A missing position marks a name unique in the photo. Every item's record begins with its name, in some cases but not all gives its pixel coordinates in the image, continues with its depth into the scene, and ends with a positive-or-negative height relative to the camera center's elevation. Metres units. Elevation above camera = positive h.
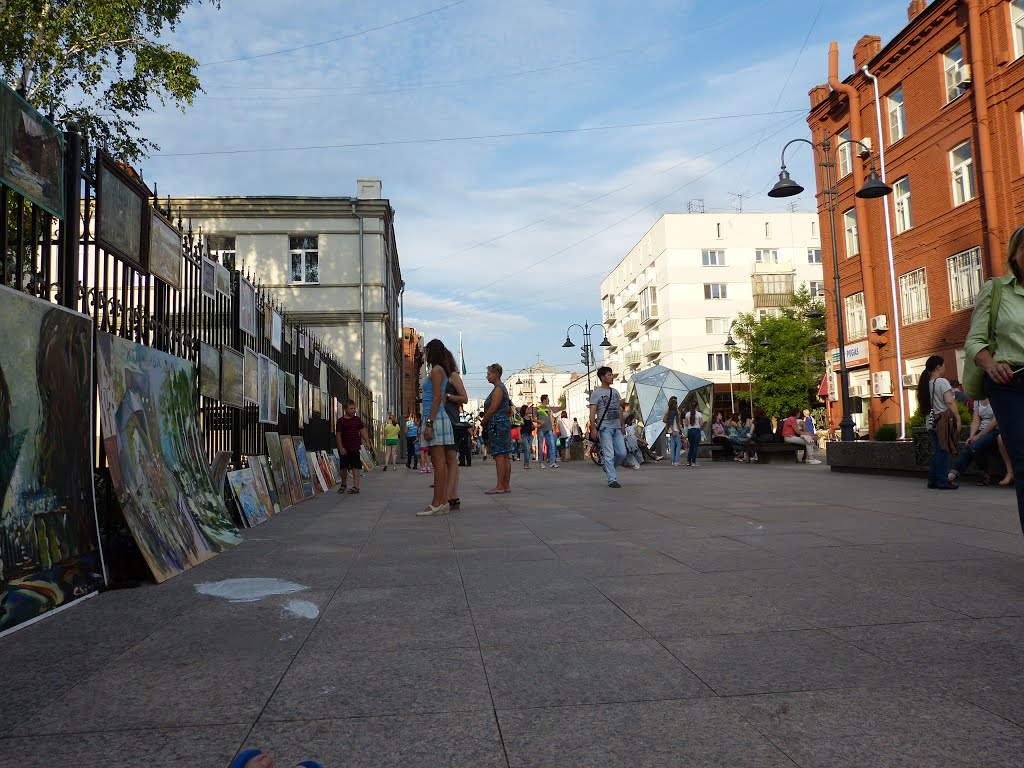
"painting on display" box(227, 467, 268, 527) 8.58 -0.44
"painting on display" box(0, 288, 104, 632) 4.05 +0.00
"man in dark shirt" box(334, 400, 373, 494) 14.09 +0.14
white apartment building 63.44 +12.12
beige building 33.97 +7.84
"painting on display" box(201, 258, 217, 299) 8.45 +1.78
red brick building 22.77 +7.48
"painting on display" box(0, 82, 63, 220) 4.30 +1.65
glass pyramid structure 31.45 +1.81
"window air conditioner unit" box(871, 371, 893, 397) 27.94 +1.57
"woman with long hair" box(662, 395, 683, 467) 22.84 +0.18
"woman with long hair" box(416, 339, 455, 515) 9.46 +0.16
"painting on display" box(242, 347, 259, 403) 9.84 +0.90
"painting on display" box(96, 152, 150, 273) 5.56 +1.73
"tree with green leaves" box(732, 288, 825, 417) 48.75 +4.33
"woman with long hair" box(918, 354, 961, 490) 11.41 +0.15
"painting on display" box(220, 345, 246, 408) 8.78 +0.83
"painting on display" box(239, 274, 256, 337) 9.90 +1.76
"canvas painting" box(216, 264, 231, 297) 9.12 +1.90
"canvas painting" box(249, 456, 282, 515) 10.14 -0.35
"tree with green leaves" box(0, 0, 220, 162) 14.99 +7.56
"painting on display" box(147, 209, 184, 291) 6.74 +1.72
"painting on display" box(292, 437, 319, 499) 13.15 -0.25
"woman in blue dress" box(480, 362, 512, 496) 12.29 +0.20
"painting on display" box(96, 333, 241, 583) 5.35 +0.00
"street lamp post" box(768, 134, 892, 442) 18.66 +5.28
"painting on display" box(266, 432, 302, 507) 10.99 -0.24
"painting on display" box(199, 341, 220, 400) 7.99 +0.81
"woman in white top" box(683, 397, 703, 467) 22.81 +0.11
